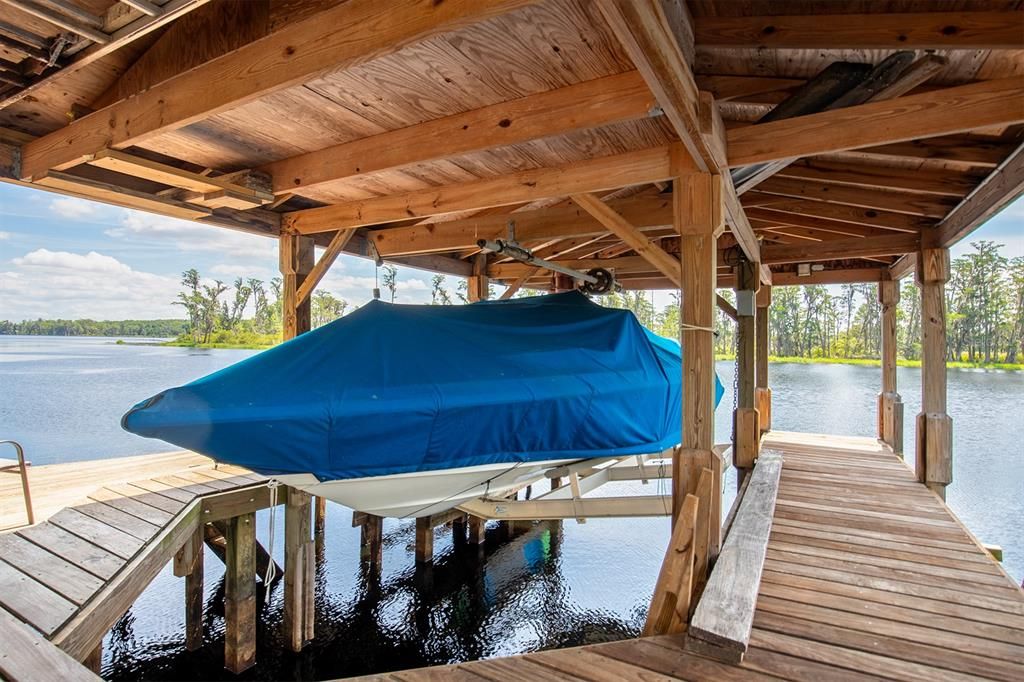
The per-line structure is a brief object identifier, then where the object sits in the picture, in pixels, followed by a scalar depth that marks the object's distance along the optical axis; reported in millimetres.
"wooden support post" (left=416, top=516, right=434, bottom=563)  6043
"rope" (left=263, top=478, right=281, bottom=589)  3010
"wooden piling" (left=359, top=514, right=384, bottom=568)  5680
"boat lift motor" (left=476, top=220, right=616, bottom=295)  3973
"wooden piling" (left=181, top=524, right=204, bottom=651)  3803
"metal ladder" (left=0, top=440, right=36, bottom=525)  3025
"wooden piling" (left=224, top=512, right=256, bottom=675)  3955
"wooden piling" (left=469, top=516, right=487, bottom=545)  6848
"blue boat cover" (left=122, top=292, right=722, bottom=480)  2303
